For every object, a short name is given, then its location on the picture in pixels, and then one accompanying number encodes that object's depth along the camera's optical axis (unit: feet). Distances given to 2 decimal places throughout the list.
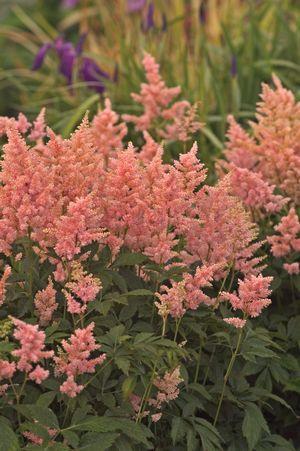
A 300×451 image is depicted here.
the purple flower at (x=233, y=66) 18.93
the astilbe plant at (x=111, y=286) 9.12
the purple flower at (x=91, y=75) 18.69
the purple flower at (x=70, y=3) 29.47
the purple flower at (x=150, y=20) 19.72
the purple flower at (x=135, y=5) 24.44
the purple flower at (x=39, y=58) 19.27
